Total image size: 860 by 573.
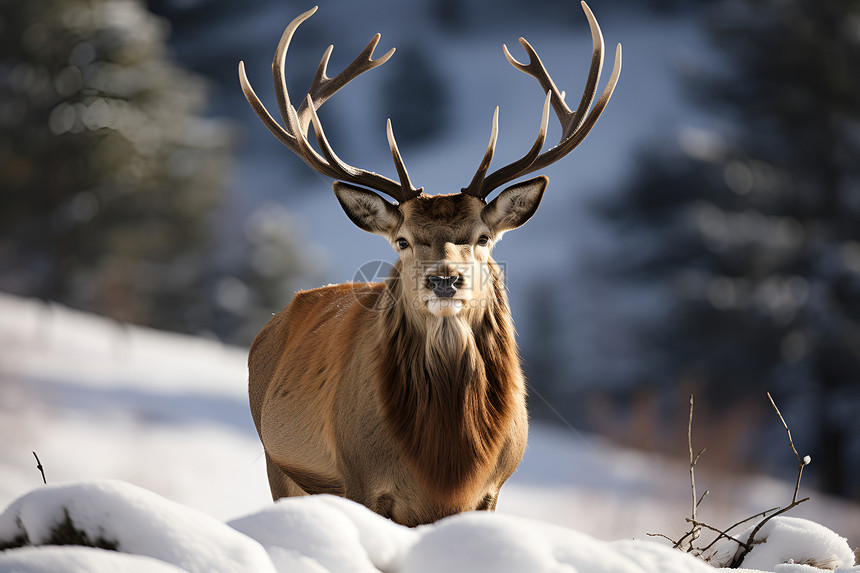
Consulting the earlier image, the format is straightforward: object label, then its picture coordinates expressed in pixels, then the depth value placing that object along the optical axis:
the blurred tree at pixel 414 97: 95.69
